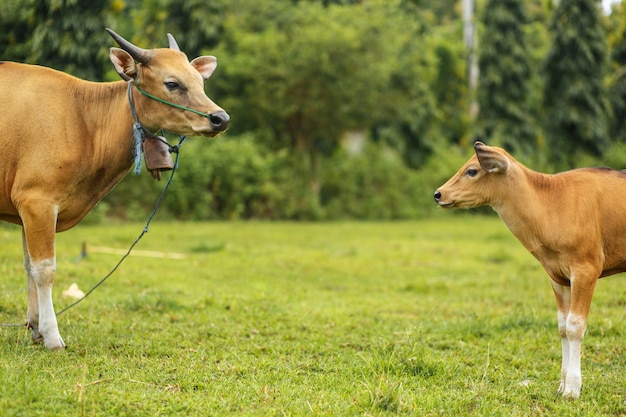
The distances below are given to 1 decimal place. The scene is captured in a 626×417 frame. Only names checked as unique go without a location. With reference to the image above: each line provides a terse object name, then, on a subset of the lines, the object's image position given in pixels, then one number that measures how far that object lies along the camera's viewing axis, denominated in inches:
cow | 224.8
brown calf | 211.5
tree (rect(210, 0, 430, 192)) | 826.2
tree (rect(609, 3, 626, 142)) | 1167.6
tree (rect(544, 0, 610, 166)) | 1073.5
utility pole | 1184.2
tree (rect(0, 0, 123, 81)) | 470.9
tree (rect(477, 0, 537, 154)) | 1107.3
